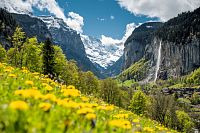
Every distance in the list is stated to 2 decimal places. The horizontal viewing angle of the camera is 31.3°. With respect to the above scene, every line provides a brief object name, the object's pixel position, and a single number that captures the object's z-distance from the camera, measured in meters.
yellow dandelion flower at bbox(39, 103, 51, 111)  5.90
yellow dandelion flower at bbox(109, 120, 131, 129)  6.11
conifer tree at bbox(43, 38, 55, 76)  77.50
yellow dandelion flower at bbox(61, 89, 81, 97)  7.97
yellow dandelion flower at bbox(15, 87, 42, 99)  6.13
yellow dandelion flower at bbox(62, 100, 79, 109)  6.69
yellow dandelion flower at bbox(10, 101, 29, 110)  4.90
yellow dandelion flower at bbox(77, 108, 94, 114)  6.43
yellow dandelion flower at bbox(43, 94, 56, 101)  6.60
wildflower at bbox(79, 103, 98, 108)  7.19
